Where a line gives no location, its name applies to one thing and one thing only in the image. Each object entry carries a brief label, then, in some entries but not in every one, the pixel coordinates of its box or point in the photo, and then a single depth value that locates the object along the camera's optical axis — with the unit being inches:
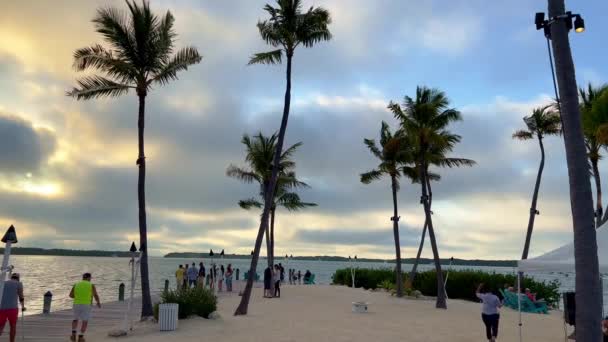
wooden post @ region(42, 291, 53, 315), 826.8
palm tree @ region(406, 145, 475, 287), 1138.9
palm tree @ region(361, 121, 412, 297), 1274.6
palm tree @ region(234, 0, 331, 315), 871.7
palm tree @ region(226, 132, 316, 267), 1395.2
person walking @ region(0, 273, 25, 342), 495.8
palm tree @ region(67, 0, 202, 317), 717.3
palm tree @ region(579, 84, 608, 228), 819.5
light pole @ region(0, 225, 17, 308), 402.3
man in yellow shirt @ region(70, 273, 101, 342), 542.0
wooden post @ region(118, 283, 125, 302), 1101.0
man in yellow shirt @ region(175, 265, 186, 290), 1240.2
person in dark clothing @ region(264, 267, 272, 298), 1236.3
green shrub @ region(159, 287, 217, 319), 708.0
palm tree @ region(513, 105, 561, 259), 1171.9
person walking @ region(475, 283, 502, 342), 532.1
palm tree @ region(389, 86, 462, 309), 1051.3
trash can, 631.8
